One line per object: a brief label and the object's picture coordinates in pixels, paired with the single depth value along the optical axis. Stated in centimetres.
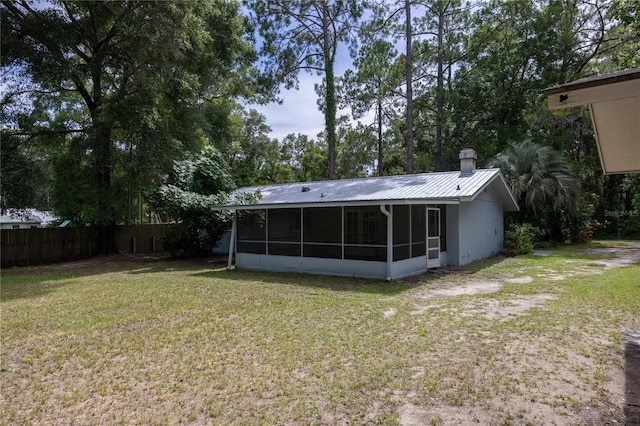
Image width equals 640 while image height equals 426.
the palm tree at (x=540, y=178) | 1808
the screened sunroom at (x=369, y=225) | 1064
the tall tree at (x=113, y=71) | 1338
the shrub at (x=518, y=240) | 1598
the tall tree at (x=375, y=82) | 2395
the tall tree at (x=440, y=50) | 2397
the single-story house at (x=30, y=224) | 2688
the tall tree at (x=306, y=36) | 2289
